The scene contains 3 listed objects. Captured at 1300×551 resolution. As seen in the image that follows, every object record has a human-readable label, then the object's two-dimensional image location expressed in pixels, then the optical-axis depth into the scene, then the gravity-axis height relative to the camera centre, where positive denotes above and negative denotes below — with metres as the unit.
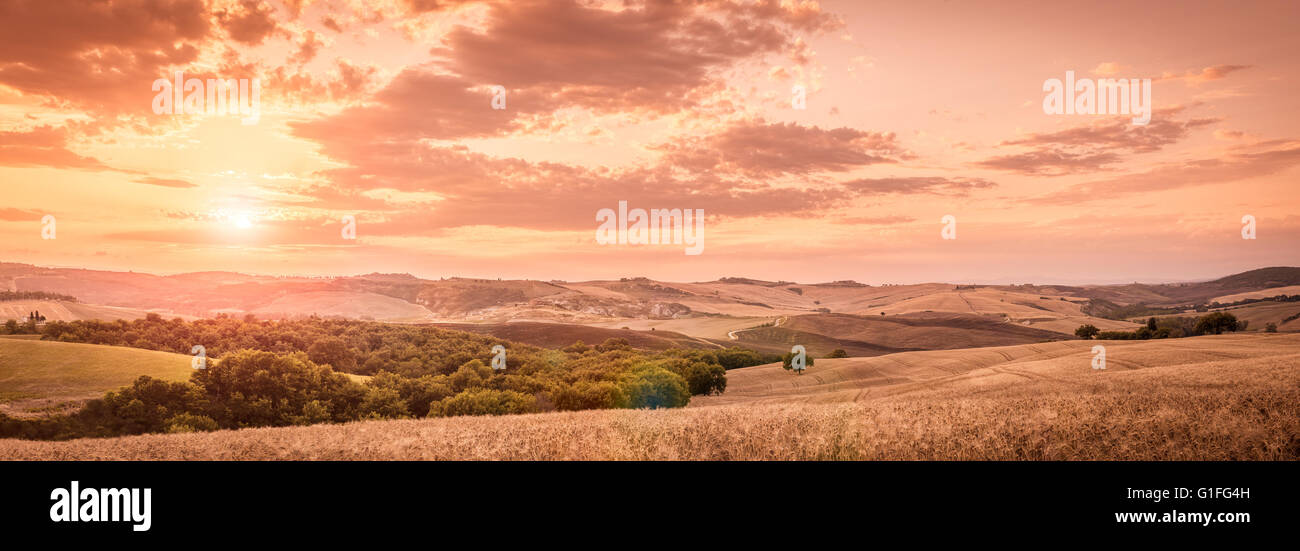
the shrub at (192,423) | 49.94 -12.95
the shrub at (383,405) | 63.67 -14.36
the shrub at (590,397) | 58.83 -12.64
